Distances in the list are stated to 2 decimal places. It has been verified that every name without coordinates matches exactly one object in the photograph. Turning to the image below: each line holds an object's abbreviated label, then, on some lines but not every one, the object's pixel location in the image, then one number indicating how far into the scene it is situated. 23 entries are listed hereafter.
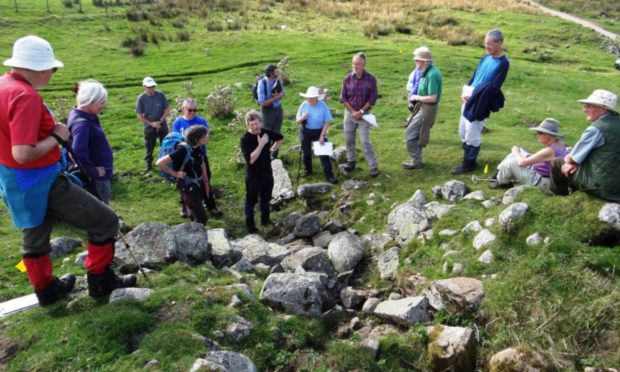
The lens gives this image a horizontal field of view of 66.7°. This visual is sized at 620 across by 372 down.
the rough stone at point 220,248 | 7.99
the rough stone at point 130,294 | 5.93
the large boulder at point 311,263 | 8.21
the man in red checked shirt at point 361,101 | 11.33
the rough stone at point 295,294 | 6.39
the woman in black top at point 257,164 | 9.77
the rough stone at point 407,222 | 8.70
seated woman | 8.33
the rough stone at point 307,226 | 10.07
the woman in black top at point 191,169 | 9.05
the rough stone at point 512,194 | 7.95
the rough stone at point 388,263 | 7.91
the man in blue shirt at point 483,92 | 9.91
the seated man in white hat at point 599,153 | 6.49
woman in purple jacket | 6.99
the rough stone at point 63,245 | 8.08
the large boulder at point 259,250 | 8.58
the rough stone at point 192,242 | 7.55
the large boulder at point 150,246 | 7.16
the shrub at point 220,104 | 17.94
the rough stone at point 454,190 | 9.63
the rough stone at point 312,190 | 11.58
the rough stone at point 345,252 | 8.43
